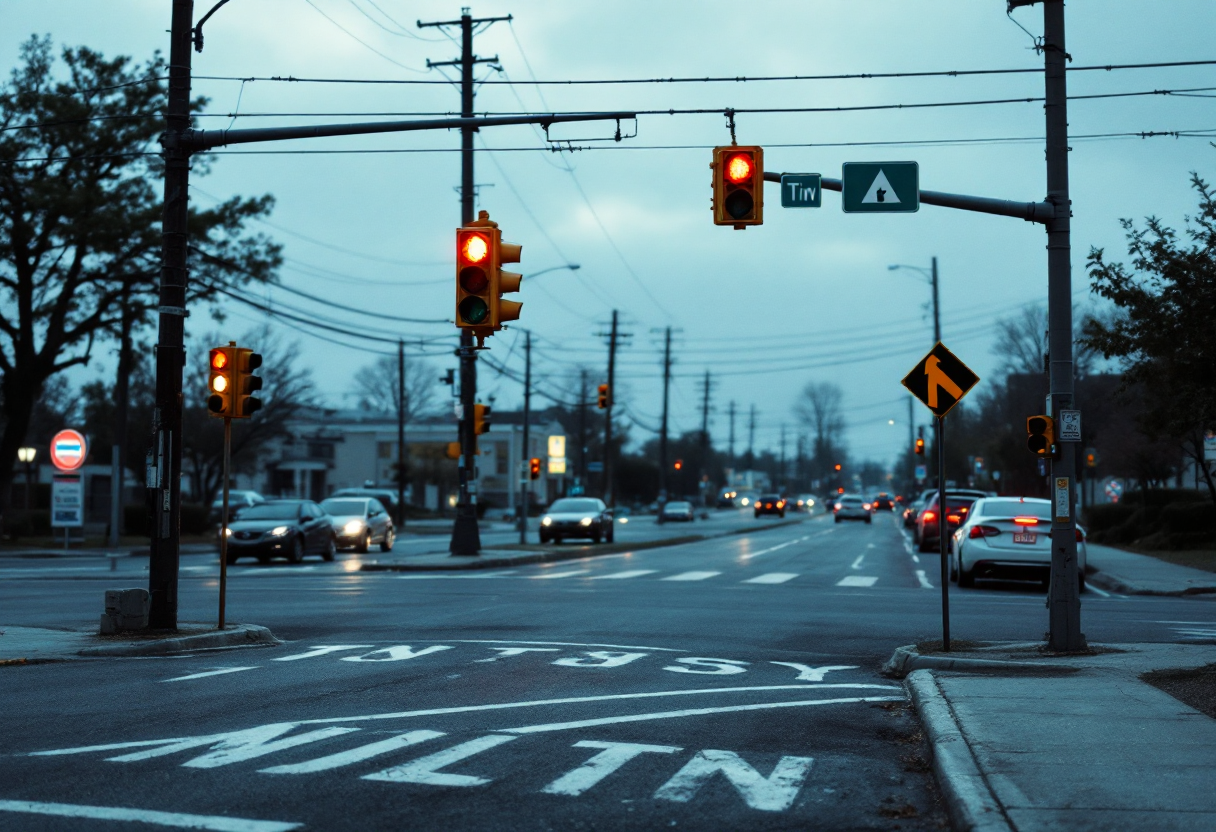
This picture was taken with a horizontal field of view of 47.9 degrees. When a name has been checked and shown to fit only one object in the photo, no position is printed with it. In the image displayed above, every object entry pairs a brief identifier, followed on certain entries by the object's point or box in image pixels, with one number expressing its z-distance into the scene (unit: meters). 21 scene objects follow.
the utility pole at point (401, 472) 61.84
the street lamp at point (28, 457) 54.28
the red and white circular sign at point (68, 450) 34.72
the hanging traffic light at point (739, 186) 15.91
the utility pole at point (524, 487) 39.94
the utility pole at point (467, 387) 33.00
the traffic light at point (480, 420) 32.50
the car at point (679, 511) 80.19
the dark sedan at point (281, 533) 31.66
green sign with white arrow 15.16
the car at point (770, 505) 95.30
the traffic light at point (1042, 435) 13.34
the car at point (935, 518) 34.94
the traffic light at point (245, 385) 14.63
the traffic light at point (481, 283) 14.64
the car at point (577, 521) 43.22
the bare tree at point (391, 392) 117.69
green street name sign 15.87
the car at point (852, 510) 81.62
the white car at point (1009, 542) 22.73
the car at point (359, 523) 38.59
